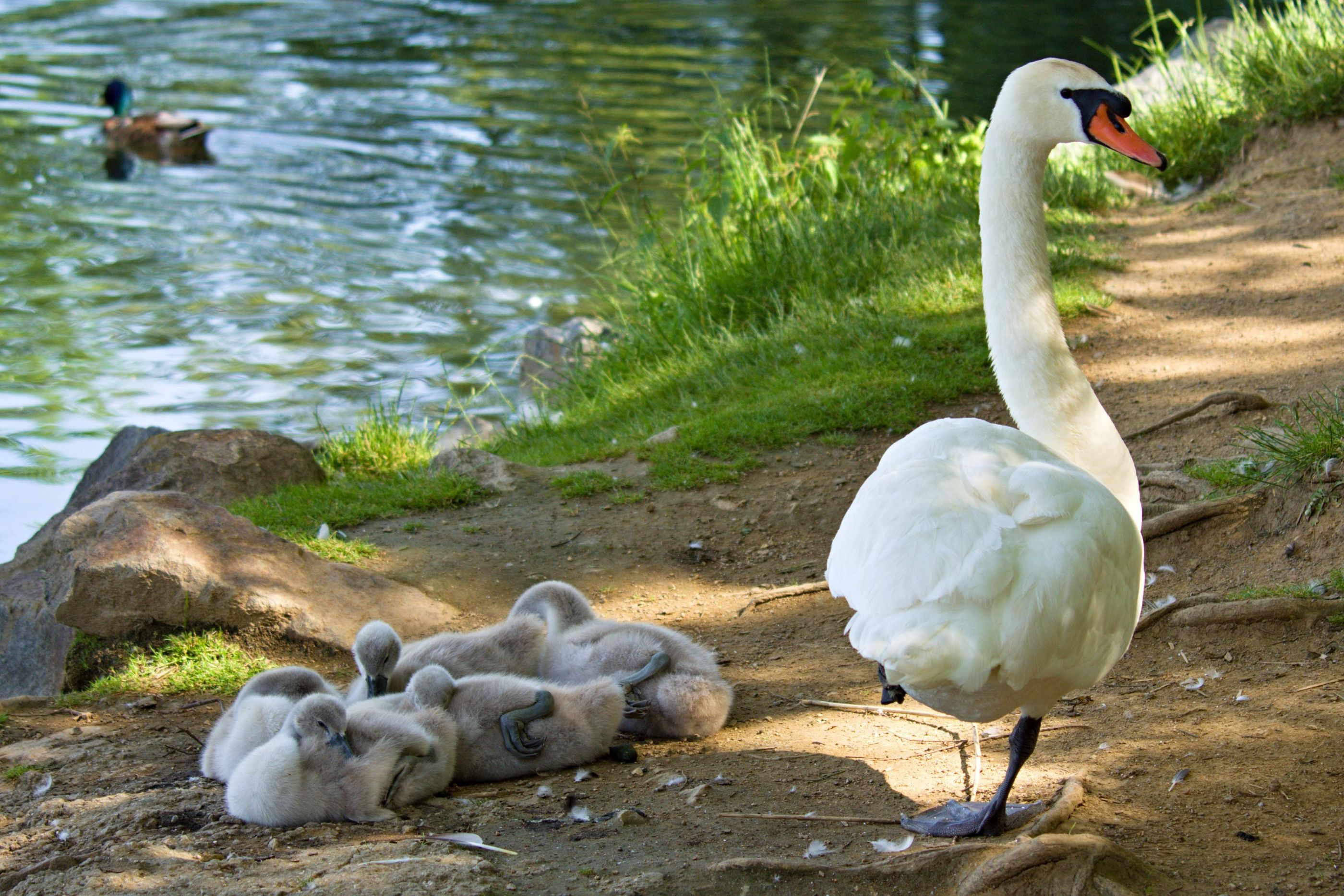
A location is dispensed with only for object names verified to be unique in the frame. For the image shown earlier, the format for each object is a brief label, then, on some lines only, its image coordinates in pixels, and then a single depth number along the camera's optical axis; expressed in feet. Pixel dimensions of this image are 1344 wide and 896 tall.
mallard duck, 48.85
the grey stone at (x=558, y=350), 29.81
